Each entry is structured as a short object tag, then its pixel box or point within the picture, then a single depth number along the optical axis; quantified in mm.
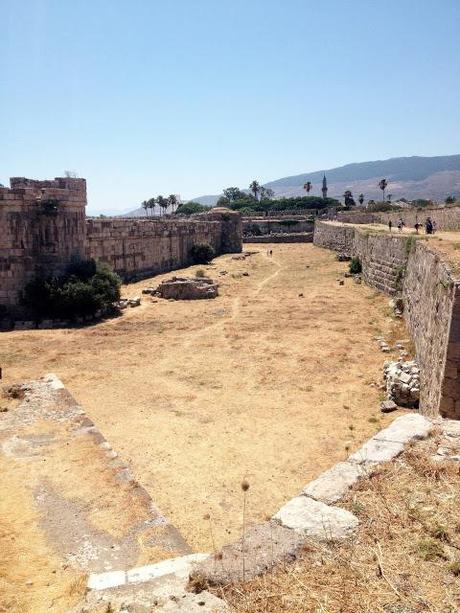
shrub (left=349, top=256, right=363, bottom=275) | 25984
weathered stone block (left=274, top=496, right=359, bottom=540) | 3600
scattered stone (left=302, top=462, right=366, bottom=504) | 4070
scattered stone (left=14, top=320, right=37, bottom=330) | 15977
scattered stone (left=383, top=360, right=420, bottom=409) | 9086
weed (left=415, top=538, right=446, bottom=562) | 3289
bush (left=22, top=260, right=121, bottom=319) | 16438
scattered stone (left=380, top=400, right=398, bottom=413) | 8898
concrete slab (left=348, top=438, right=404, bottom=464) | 4551
